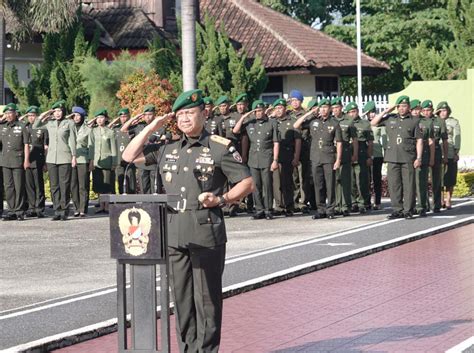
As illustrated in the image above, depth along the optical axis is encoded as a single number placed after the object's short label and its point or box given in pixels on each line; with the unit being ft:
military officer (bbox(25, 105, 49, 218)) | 70.08
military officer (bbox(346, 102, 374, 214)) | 71.67
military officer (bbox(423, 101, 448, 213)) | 69.36
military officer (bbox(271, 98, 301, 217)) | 69.41
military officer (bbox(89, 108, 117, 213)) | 71.36
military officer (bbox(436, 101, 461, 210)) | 73.26
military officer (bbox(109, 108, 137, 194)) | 72.24
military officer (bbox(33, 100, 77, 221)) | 68.23
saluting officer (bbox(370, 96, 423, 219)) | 66.03
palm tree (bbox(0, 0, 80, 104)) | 99.30
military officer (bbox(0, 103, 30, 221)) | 68.33
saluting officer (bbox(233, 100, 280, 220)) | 67.82
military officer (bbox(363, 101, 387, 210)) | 74.69
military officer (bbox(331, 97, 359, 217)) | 68.54
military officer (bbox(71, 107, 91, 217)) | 69.92
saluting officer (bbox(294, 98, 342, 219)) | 67.51
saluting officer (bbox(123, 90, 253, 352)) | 27.27
